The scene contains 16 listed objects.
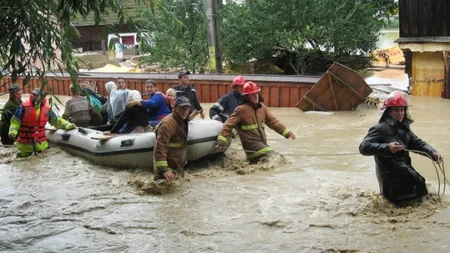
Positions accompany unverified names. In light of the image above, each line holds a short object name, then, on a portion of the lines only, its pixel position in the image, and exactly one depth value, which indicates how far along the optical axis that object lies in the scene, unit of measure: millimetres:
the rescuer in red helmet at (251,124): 8133
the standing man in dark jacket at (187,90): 10289
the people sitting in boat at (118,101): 9497
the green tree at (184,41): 21203
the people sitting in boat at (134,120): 8914
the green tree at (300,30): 19406
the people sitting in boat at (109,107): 10323
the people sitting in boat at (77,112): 10281
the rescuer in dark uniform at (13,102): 9197
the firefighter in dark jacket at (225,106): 9664
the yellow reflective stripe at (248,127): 8205
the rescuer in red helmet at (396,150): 5398
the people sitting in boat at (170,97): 9125
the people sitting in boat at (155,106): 8938
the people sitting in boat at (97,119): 10484
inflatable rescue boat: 8477
